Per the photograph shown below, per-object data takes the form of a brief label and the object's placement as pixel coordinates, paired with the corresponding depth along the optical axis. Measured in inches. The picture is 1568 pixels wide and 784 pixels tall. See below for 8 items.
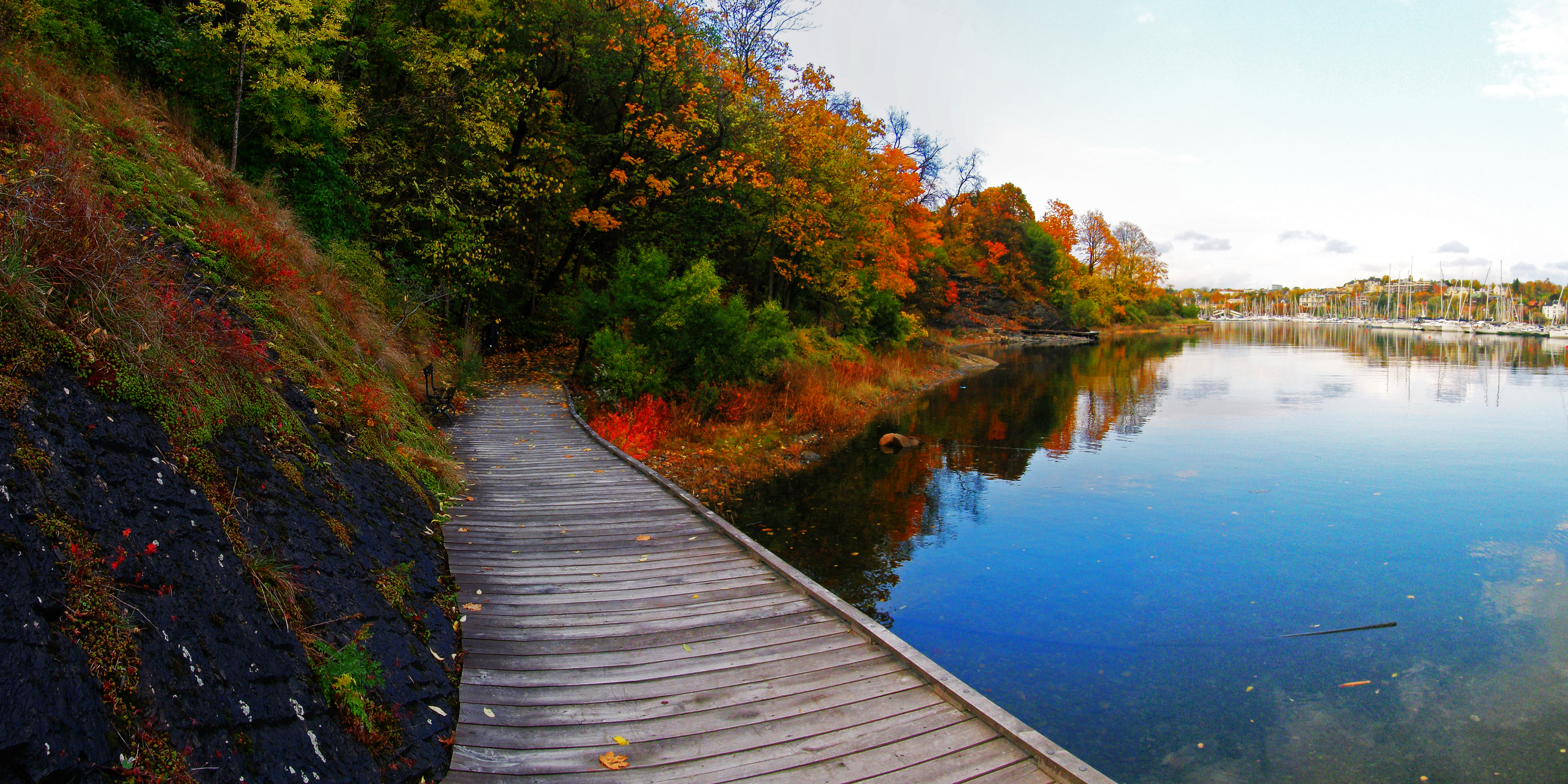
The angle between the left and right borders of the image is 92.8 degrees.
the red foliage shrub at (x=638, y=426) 561.0
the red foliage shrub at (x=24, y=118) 241.4
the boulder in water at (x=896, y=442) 737.6
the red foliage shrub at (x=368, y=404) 301.7
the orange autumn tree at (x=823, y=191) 952.9
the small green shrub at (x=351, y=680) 146.8
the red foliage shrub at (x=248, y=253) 302.2
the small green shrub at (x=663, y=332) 636.1
